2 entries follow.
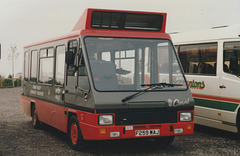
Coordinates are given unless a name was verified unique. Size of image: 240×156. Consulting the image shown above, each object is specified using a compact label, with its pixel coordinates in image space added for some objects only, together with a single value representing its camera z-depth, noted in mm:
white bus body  10125
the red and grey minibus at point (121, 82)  7836
